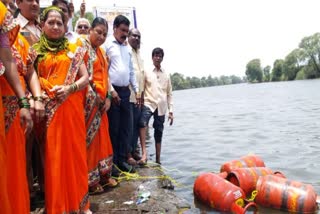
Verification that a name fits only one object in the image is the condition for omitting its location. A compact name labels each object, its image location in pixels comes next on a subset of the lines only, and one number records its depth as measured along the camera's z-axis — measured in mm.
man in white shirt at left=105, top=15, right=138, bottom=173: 3336
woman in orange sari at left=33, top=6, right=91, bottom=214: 2103
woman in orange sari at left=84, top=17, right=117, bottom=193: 2715
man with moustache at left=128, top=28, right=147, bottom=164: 4140
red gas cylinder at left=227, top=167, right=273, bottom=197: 3505
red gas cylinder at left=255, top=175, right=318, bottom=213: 3250
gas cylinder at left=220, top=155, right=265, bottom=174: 3932
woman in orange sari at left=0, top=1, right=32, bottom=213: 1507
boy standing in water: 4492
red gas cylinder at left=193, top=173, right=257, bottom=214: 3203
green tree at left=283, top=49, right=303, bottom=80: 52396
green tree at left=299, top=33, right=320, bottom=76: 49610
